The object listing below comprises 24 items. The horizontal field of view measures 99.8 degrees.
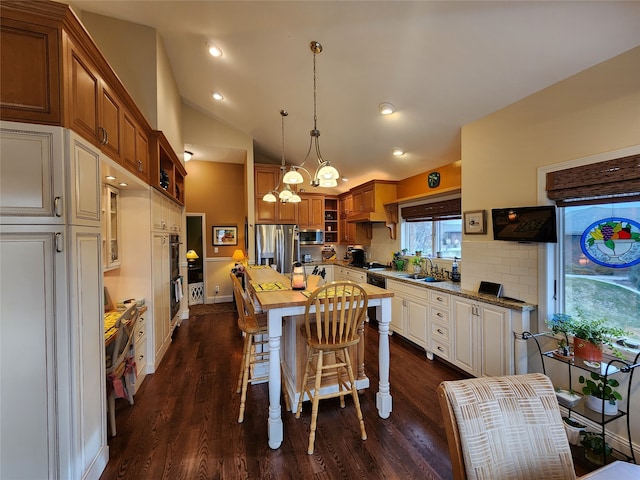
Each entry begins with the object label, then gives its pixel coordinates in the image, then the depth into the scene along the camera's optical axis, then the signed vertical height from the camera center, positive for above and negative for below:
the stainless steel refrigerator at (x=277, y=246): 5.29 -0.15
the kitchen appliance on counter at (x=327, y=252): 6.32 -0.35
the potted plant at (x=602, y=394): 1.67 -1.01
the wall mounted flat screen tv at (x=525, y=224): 2.12 +0.10
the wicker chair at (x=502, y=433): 0.88 -0.67
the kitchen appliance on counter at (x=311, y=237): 5.95 +0.02
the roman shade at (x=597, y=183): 1.70 +0.36
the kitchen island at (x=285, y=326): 1.89 -0.71
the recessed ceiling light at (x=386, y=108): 2.88 +1.40
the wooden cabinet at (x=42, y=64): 1.26 +0.87
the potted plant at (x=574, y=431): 1.84 -1.34
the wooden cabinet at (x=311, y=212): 5.91 +0.57
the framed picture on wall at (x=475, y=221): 2.75 +0.16
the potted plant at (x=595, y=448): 1.67 -1.36
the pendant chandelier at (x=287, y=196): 3.33 +0.53
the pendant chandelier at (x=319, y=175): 2.20 +0.56
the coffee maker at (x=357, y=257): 5.49 -0.40
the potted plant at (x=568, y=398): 1.87 -1.14
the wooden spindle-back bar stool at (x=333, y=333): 1.84 -0.71
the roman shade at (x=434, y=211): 3.52 +0.37
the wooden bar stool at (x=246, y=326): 2.20 -0.76
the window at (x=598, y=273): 1.78 -0.27
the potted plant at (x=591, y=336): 1.73 -0.67
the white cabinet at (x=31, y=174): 1.26 +0.32
